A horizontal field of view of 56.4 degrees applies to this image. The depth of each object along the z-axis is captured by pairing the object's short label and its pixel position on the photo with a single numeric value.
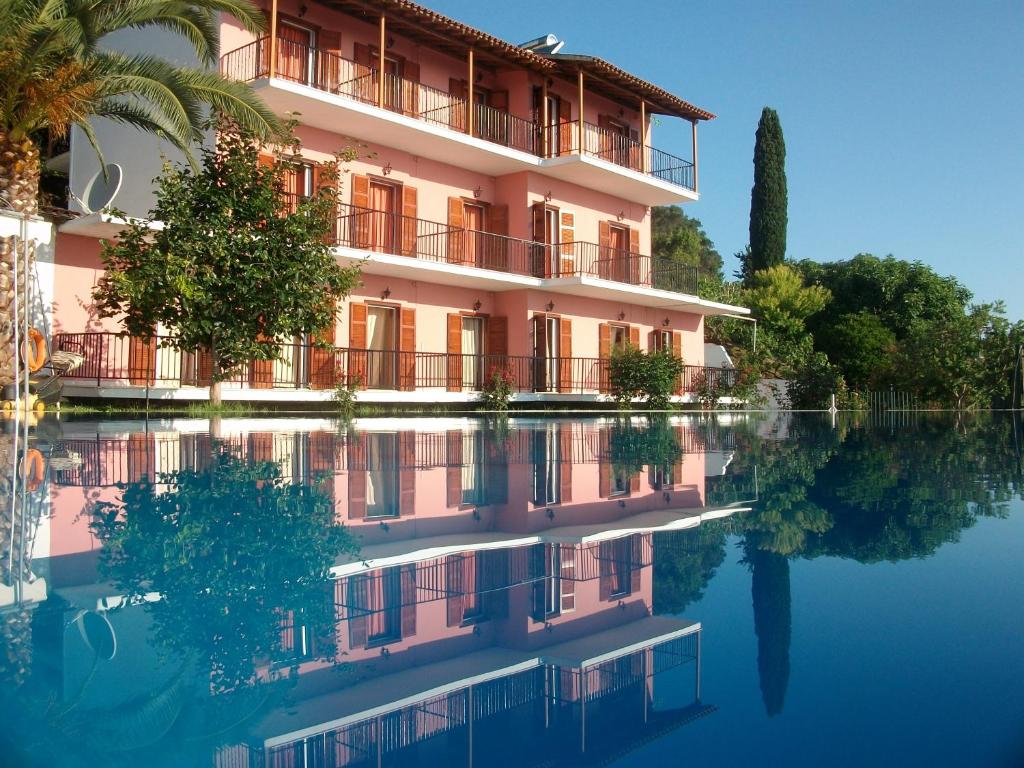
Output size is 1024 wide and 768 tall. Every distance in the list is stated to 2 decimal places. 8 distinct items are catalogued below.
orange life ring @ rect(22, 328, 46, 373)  15.68
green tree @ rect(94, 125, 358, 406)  13.66
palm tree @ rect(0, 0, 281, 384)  14.22
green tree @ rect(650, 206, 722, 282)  49.56
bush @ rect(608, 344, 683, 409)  24.94
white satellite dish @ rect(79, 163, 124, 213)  18.67
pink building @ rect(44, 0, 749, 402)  19.64
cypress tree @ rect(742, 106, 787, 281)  44.69
